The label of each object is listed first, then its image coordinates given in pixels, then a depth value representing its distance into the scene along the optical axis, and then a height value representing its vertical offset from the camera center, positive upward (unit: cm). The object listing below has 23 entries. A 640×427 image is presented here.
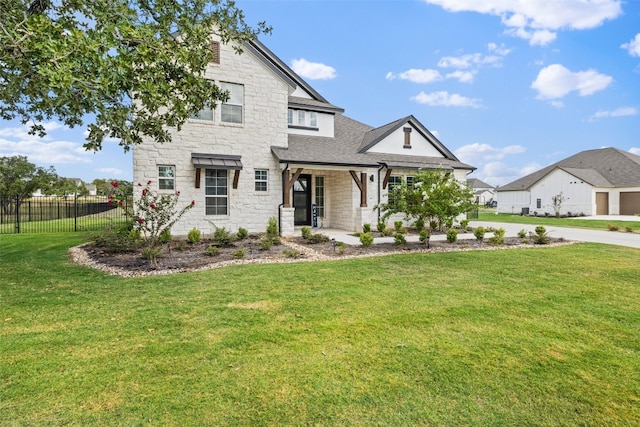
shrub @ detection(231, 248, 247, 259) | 844 -122
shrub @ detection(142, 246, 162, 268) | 761 -109
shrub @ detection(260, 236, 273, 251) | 956 -112
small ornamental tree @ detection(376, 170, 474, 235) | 963 +27
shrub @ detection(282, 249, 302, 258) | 869 -126
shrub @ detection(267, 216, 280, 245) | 1109 -86
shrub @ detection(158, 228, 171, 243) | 980 -94
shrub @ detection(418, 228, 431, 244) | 1020 -92
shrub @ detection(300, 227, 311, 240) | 1146 -93
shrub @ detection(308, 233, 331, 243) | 1123 -110
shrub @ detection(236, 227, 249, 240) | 1175 -96
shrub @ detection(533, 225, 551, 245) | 1127 -112
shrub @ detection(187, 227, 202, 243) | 1096 -96
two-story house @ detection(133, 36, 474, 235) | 1207 +186
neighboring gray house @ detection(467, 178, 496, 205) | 7162 +371
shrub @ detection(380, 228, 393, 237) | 1278 -105
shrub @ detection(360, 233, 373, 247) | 1001 -102
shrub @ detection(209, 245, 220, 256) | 890 -120
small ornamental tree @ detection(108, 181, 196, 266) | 767 -13
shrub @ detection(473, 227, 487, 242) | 1159 -94
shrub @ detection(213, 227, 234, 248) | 1040 -101
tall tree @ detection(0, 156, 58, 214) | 3052 +412
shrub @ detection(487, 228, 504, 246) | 1086 -111
